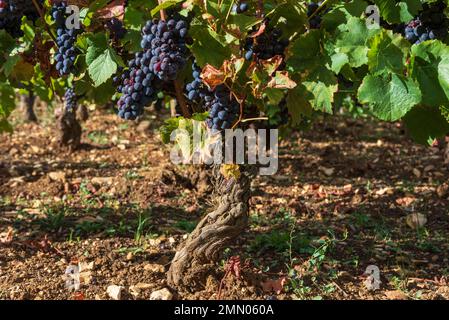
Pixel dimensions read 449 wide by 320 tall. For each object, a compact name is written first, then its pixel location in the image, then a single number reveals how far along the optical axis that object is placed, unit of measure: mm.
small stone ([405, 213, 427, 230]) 4379
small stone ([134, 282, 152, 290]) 3367
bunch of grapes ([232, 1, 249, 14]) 2809
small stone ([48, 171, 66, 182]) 5418
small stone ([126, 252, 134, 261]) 3758
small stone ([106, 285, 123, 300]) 3232
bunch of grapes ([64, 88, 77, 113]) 4730
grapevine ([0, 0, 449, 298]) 2701
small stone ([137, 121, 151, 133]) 7379
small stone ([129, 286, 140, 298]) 3301
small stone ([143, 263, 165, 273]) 3580
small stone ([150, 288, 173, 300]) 3221
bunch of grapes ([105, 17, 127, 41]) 3213
